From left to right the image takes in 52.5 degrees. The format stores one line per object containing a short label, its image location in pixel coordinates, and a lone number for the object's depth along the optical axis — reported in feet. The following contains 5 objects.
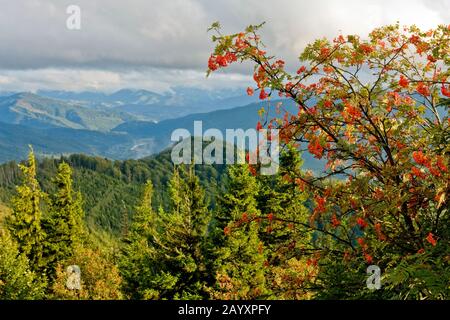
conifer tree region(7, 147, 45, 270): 148.46
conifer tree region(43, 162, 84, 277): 159.02
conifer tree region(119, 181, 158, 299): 100.78
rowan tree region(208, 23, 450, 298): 21.74
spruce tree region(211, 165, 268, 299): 91.09
